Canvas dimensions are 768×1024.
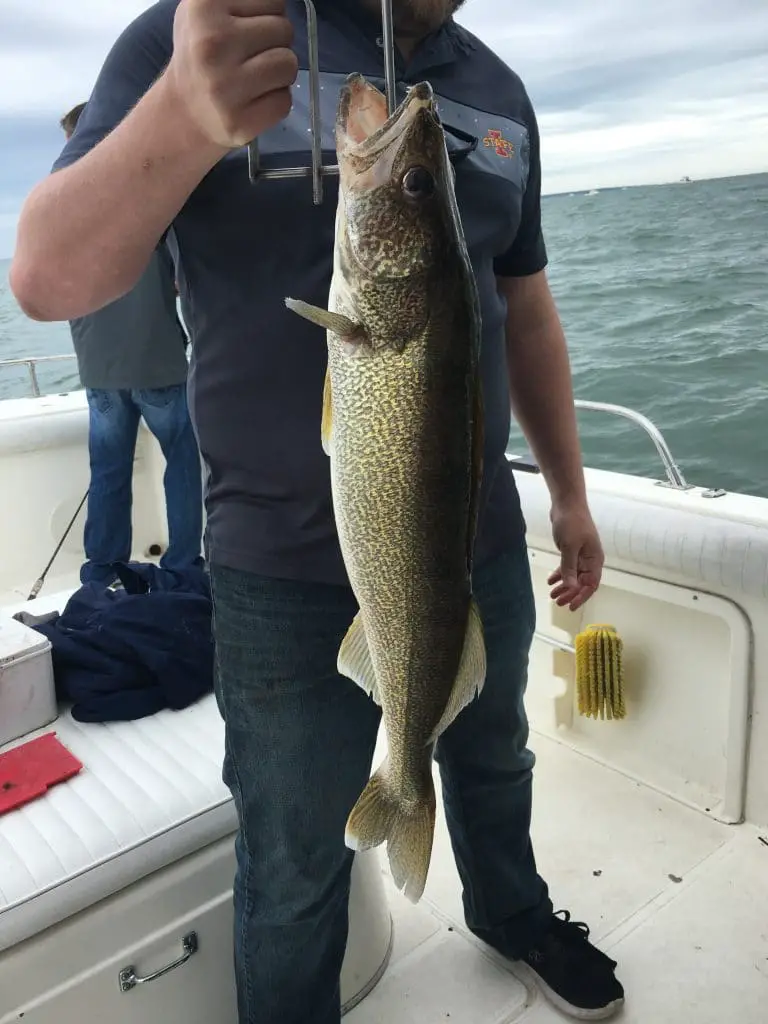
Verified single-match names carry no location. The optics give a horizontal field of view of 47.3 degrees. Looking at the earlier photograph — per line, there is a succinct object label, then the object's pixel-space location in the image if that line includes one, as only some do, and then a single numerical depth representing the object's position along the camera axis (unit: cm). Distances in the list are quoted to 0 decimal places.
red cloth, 174
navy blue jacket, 207
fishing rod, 386
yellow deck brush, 273
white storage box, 199
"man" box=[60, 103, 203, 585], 383
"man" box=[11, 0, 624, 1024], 109
